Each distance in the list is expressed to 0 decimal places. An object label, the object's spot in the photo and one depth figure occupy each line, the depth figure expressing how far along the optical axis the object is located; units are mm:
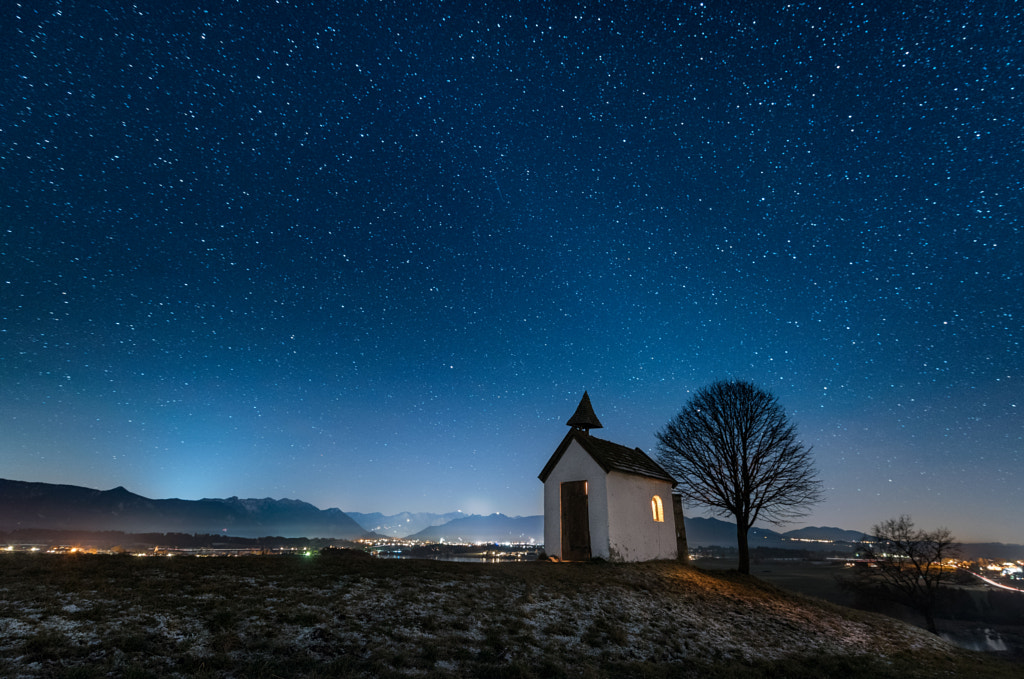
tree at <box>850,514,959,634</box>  47531
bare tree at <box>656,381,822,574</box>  30969
